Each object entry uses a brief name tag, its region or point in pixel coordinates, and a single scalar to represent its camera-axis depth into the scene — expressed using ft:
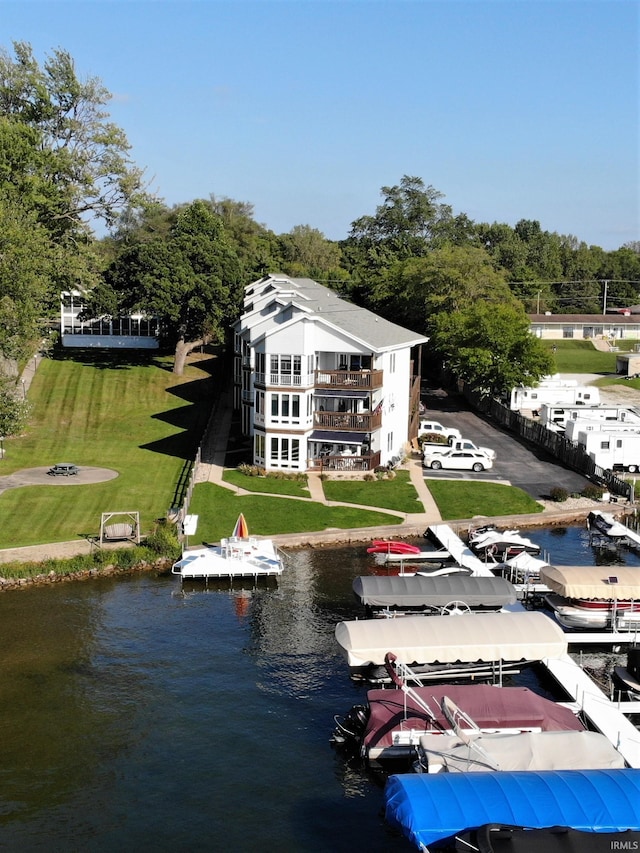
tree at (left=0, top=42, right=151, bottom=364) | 276.00
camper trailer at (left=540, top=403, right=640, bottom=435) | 288.30
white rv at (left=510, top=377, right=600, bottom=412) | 326.65
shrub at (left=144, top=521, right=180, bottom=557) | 183.83
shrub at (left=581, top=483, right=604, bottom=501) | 224.33
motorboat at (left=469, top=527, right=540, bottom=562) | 187.01
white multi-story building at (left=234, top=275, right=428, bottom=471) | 235.81
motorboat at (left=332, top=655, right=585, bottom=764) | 114.73
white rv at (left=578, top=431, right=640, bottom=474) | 247.09
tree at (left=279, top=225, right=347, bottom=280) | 531.50
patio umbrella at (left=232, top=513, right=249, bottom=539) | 184.14
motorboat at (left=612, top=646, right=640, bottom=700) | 134.10
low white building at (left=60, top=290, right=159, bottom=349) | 383.86
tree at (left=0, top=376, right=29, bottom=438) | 208.03
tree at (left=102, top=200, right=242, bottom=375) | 334.65
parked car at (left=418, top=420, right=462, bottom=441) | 282.77
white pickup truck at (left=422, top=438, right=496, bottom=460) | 252.01
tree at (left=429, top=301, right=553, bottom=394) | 314.55
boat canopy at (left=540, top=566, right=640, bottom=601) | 154.71
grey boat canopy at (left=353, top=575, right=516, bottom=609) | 154.81
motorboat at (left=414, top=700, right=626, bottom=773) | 104.83
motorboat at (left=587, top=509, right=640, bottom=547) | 199.11
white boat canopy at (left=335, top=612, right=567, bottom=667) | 130.82
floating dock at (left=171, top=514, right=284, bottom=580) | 174.50
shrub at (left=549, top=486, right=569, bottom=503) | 222.07
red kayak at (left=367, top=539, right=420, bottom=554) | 187.03
